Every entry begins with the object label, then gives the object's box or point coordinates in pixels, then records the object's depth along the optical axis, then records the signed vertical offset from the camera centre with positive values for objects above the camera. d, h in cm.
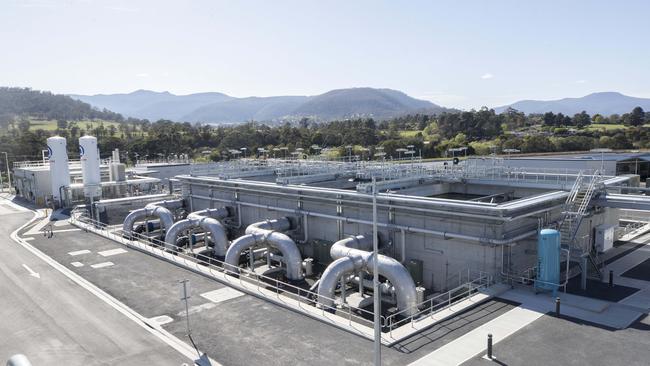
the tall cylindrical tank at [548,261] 2217 -622
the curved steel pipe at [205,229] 3450 -677
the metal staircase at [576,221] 2420 -488
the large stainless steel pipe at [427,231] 2355 -544
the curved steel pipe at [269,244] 2859 -674
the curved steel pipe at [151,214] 4009 -643
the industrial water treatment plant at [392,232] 2280 -616
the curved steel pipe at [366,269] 2169 -663
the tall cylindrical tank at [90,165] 5622 -268
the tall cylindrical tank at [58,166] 5712 -264
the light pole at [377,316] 1356 -532
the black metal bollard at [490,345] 1598 -729
